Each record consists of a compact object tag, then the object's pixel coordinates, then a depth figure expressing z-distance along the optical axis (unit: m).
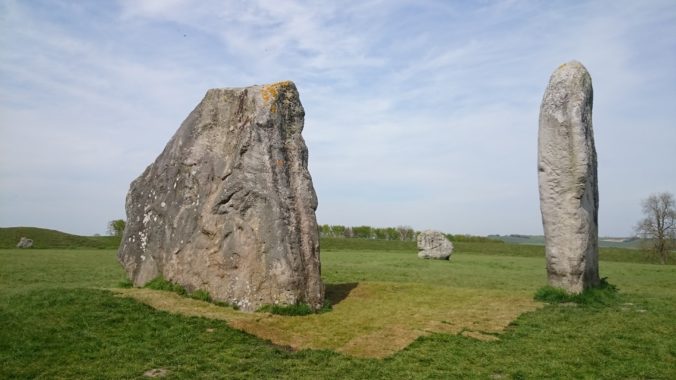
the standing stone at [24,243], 45.84
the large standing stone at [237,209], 13.39
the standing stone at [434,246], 39.53
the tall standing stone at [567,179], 15.30
